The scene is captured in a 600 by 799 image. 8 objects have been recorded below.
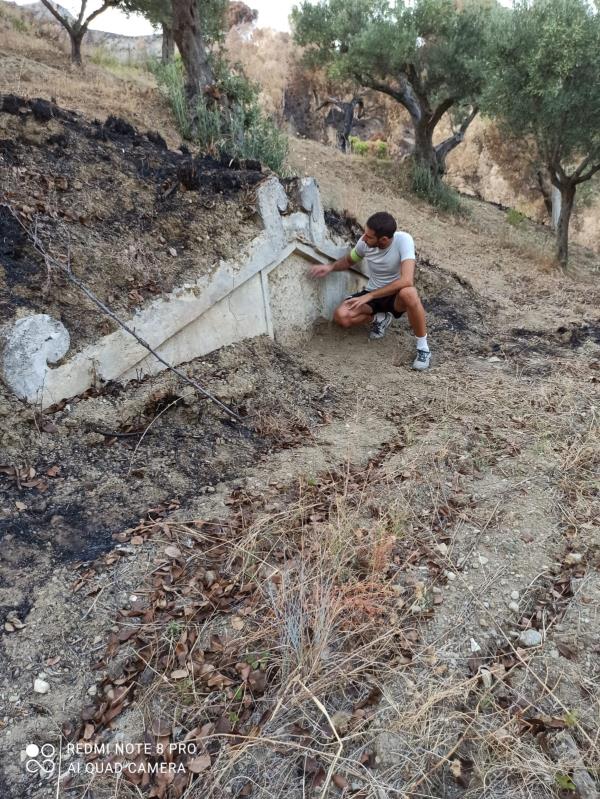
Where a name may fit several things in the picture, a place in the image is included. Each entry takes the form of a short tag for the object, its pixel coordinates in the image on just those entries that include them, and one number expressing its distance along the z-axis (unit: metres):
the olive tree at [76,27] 12.64
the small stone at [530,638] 2.46
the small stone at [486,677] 2.25
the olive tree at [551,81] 8.66
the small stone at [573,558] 2.87
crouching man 4.76
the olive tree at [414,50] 11.68
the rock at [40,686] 2.19
